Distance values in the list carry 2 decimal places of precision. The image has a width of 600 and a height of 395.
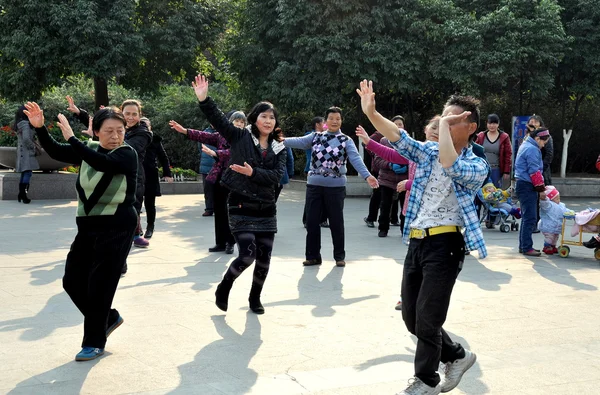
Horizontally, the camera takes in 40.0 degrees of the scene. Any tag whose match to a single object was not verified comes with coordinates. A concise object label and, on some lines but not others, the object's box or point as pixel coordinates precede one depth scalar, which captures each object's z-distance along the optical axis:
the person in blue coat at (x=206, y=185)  14.66
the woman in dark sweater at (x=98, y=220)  5.40
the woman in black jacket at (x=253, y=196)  6.71
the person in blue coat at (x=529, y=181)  10.60
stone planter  16.62
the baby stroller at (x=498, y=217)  13.45
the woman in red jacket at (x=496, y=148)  13.16
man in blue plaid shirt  4.51
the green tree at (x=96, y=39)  19.38
